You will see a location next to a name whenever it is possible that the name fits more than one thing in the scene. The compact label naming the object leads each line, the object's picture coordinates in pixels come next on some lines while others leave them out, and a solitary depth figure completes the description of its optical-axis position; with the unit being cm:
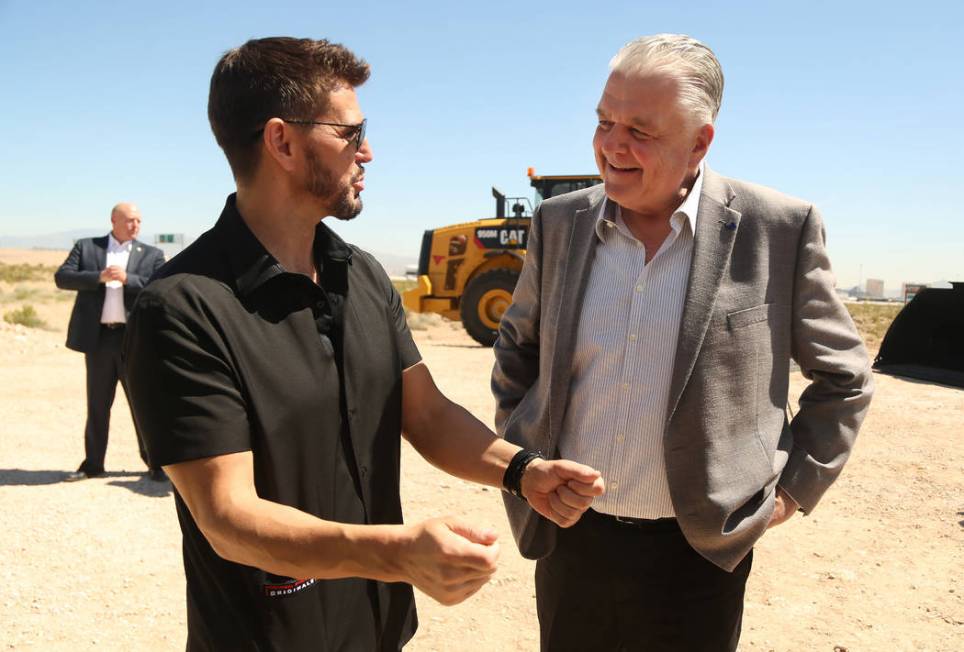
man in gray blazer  218
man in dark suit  619
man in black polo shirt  143
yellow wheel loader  1443
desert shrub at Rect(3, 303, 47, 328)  1755
